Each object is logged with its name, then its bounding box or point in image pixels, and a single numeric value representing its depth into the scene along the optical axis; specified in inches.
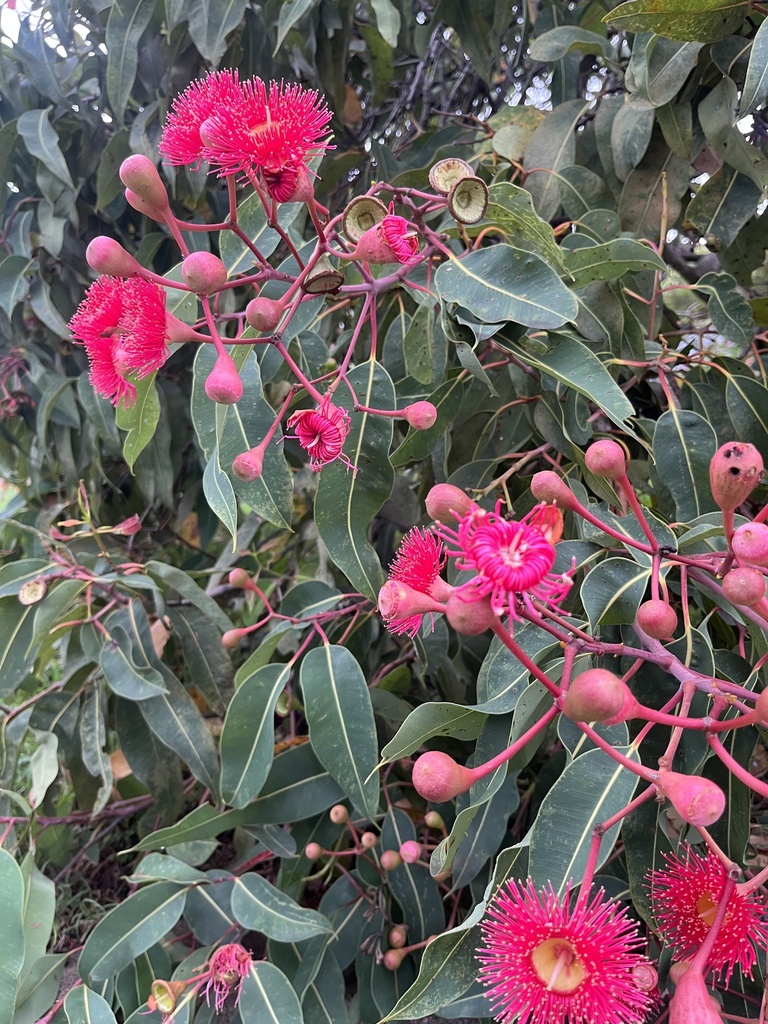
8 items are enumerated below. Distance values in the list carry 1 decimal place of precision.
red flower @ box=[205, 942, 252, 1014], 30.6
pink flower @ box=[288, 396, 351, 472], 25.1
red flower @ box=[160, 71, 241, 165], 25.6
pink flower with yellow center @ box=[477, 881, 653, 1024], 17.1
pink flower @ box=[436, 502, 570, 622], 16.6
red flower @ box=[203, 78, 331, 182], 24.4
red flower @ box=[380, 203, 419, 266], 25.0
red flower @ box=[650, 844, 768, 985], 19.3
